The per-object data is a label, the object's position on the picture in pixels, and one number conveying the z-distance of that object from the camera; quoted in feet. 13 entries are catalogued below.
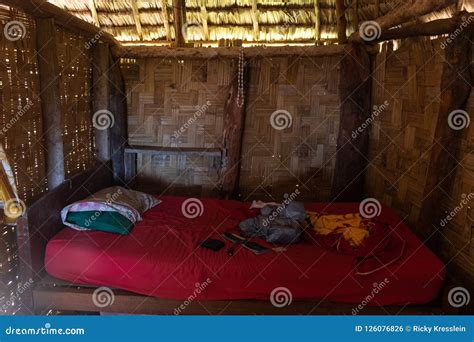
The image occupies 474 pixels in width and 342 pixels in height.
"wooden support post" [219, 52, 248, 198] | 12.25
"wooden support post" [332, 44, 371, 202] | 11.84
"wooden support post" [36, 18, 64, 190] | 8.17
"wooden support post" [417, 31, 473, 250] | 7.47
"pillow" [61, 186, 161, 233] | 8.64
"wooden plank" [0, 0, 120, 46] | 7.29
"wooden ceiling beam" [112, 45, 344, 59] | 11.93
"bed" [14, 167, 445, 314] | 7.37
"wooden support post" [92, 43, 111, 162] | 11.24
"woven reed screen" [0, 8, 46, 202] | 7.12
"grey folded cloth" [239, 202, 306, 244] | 8.45
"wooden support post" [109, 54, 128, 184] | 11.83
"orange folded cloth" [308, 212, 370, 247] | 8.33
